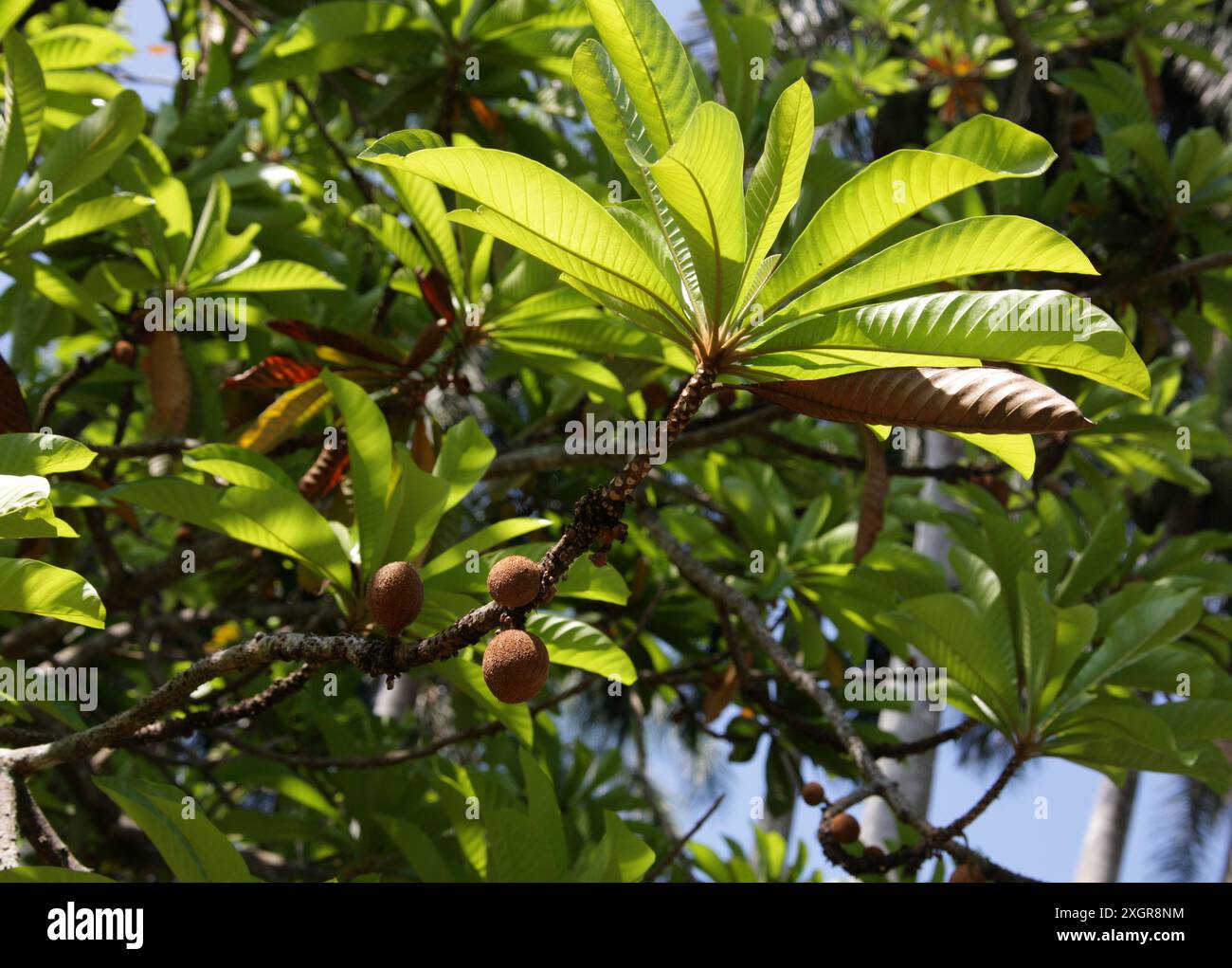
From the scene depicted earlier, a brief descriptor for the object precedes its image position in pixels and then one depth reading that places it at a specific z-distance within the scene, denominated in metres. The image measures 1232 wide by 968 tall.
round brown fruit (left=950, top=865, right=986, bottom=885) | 1.99
